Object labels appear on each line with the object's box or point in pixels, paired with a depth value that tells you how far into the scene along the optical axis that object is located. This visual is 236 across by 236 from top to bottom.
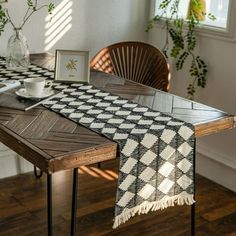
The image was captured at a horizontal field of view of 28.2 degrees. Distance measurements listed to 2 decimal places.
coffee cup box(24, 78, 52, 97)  1.96
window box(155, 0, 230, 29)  2.84
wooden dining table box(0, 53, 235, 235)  1.53
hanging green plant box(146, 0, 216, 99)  2.96
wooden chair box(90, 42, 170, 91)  2.76
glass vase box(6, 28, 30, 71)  2.46
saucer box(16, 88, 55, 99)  1.98
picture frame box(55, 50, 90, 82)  2.21
